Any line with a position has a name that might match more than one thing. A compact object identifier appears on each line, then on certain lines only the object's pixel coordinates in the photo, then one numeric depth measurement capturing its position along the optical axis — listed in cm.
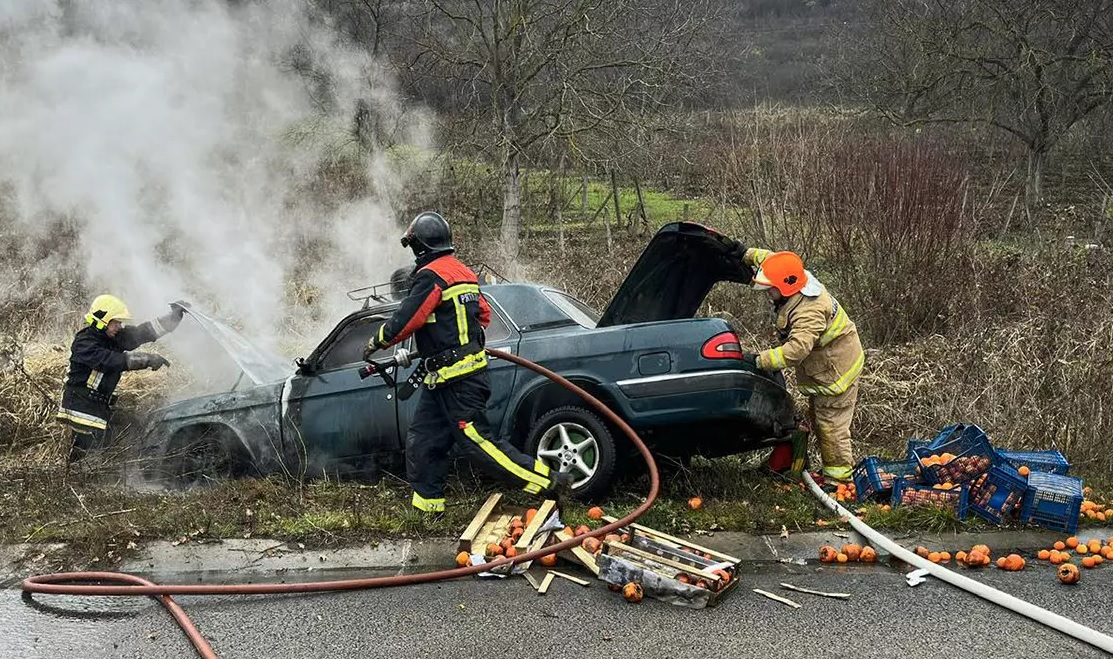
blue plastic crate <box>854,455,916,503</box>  521
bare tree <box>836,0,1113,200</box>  2011
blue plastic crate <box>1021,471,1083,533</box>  470
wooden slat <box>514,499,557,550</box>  449
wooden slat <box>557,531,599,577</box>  430
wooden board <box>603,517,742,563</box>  427
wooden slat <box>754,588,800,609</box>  396
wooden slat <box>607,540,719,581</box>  401
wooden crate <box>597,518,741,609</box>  397
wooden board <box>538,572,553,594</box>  414
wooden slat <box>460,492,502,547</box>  455
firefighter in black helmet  500
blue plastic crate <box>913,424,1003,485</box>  499
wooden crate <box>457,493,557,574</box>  450
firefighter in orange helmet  548
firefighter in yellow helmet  646
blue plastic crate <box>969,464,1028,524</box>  478
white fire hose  353
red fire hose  402
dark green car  510
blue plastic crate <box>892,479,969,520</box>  486
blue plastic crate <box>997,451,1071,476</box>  511
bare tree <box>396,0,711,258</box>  1474
